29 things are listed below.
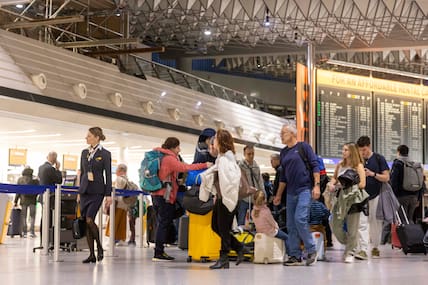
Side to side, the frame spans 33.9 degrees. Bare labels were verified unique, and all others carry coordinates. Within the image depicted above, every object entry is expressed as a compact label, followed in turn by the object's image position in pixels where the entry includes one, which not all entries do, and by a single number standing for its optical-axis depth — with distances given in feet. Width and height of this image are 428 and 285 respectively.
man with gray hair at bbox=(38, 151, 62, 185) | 39.34
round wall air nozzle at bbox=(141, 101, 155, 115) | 63.31
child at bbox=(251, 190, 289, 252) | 26.57
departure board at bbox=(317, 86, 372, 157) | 44.83
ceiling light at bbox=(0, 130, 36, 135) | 60.01
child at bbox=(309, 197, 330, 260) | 28.09
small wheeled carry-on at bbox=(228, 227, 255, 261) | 27.32
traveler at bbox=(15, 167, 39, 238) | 49.03
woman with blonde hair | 26.53
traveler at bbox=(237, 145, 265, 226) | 30.83
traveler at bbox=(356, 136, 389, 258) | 29.35
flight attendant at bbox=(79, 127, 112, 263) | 25.05
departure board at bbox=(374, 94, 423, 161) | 47.57
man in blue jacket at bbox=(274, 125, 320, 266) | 24.53
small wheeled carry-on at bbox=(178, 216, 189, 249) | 32.14
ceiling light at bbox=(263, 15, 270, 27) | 69.14
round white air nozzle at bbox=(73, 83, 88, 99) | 54.24
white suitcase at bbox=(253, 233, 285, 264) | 26.16
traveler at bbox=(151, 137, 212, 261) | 26.30
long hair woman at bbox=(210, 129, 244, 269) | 22.57
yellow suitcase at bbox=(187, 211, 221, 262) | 25.93
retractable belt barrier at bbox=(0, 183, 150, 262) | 26.71
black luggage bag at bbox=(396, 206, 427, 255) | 32.14
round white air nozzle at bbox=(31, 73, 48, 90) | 49.98
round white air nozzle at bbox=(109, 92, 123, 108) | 58.59
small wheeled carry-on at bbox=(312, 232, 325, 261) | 27.50
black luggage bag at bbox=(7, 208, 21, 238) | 53.47
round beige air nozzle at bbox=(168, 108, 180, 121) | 67.72
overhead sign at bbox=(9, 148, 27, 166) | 69.05
